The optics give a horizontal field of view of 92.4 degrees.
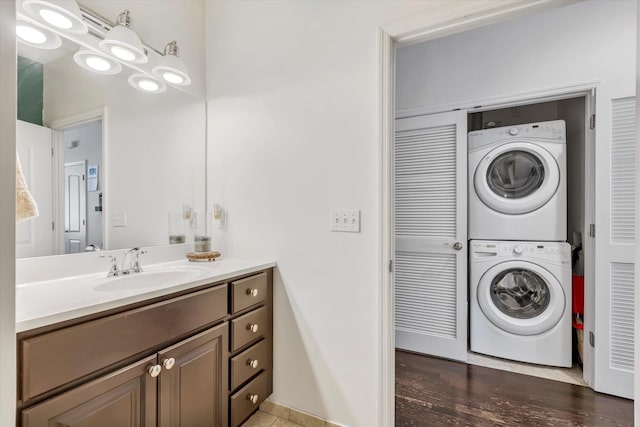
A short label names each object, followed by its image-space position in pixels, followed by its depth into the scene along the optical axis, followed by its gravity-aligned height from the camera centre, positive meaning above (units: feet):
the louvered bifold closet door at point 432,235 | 7.82 -0.61
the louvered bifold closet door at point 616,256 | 6.14 -0.89
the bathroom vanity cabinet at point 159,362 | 2.72 -1.70
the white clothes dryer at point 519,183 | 7.55 +0.75
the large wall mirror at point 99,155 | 4.26 +0.97
